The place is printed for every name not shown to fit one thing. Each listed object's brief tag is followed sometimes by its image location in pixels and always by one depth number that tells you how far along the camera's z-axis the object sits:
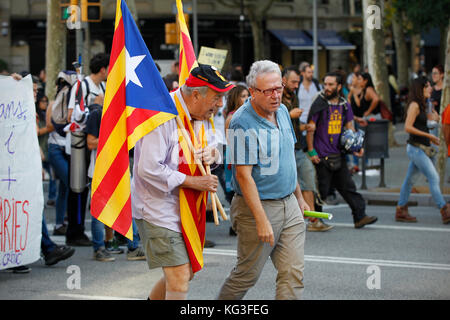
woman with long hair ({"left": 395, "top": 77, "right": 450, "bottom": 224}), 10.26
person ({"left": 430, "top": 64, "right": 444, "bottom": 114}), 14.47
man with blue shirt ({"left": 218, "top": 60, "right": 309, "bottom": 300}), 5.20
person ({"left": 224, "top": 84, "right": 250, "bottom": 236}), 8.66
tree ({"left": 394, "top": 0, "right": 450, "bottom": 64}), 33.12
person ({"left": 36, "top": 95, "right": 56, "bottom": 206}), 12.65
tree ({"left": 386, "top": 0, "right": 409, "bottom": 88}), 35.81
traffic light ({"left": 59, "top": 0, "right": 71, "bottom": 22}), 15.88
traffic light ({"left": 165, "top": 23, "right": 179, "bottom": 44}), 22.85
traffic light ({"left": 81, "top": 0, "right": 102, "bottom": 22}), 16.06
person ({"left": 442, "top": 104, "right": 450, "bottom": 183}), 9.31
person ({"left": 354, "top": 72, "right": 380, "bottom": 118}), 14.98
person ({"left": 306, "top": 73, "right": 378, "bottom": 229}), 9.78
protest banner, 7.36
